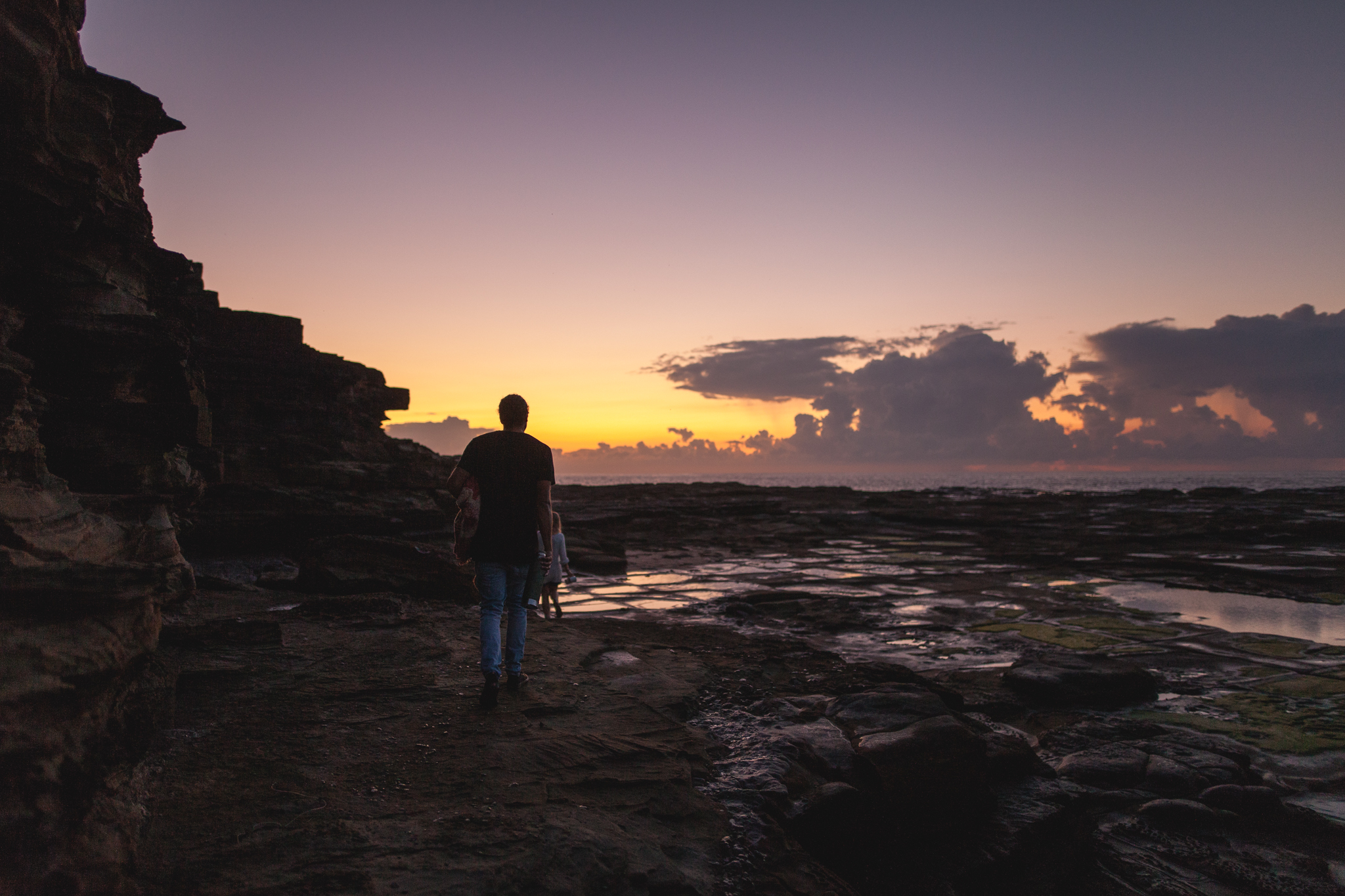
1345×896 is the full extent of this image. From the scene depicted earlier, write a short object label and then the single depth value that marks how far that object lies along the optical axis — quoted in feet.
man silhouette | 17.06
